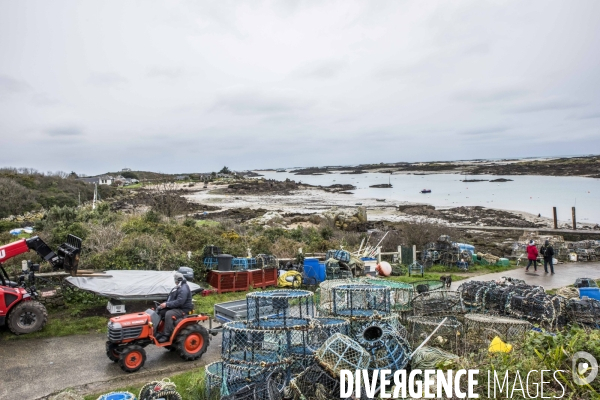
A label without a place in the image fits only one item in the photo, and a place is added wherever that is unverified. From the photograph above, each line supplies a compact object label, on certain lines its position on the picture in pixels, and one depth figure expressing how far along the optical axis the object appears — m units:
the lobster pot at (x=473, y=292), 11.36
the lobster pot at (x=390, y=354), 6.71
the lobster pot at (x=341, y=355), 6.09
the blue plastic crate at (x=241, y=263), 16.12
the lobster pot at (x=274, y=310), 7.84
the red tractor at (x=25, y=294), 9.89
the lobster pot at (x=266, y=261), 16.47
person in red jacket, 19.22
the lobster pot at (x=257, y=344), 6.97
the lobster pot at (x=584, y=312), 9.92
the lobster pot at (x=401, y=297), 10.66
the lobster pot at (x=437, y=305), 10.10
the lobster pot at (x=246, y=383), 6.03
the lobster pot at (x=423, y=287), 11.84
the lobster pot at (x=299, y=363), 6.77
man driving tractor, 8.88
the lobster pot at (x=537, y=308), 10.00
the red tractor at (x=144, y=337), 8.36
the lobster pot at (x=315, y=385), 5.90
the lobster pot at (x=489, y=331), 8.04
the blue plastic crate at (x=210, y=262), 16.22
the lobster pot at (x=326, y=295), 9.67
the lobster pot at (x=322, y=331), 7.32
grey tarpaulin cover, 10.78
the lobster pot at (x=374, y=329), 6.91
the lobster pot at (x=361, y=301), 8.79
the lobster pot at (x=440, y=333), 8.28
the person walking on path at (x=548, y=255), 18.58
